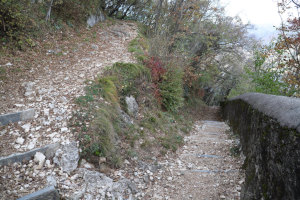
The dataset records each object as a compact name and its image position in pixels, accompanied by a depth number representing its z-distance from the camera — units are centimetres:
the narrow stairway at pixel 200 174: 339
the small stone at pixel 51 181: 270
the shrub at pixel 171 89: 764
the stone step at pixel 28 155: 282
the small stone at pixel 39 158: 295
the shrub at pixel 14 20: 558
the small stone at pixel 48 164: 298
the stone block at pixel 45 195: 240
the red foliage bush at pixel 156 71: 725
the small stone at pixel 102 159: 343
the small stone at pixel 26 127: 346
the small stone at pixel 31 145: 315
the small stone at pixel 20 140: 319
